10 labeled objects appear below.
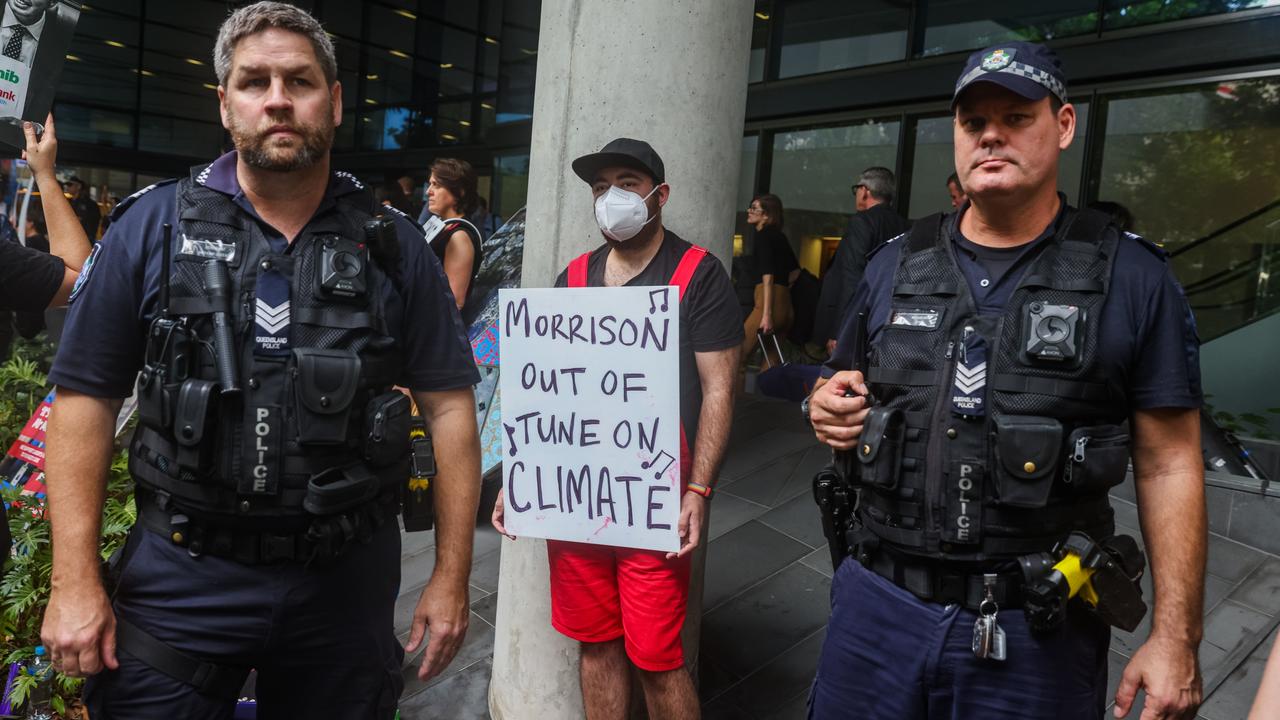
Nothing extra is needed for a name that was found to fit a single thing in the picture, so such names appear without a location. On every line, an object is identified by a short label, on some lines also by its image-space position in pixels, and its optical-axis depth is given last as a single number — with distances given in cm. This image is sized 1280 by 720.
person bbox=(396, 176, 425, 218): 962
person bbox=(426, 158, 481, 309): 510
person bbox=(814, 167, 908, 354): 603
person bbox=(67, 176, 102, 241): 1309
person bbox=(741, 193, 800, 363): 827
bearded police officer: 210
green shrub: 340
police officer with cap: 204
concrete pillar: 336
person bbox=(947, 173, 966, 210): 561
